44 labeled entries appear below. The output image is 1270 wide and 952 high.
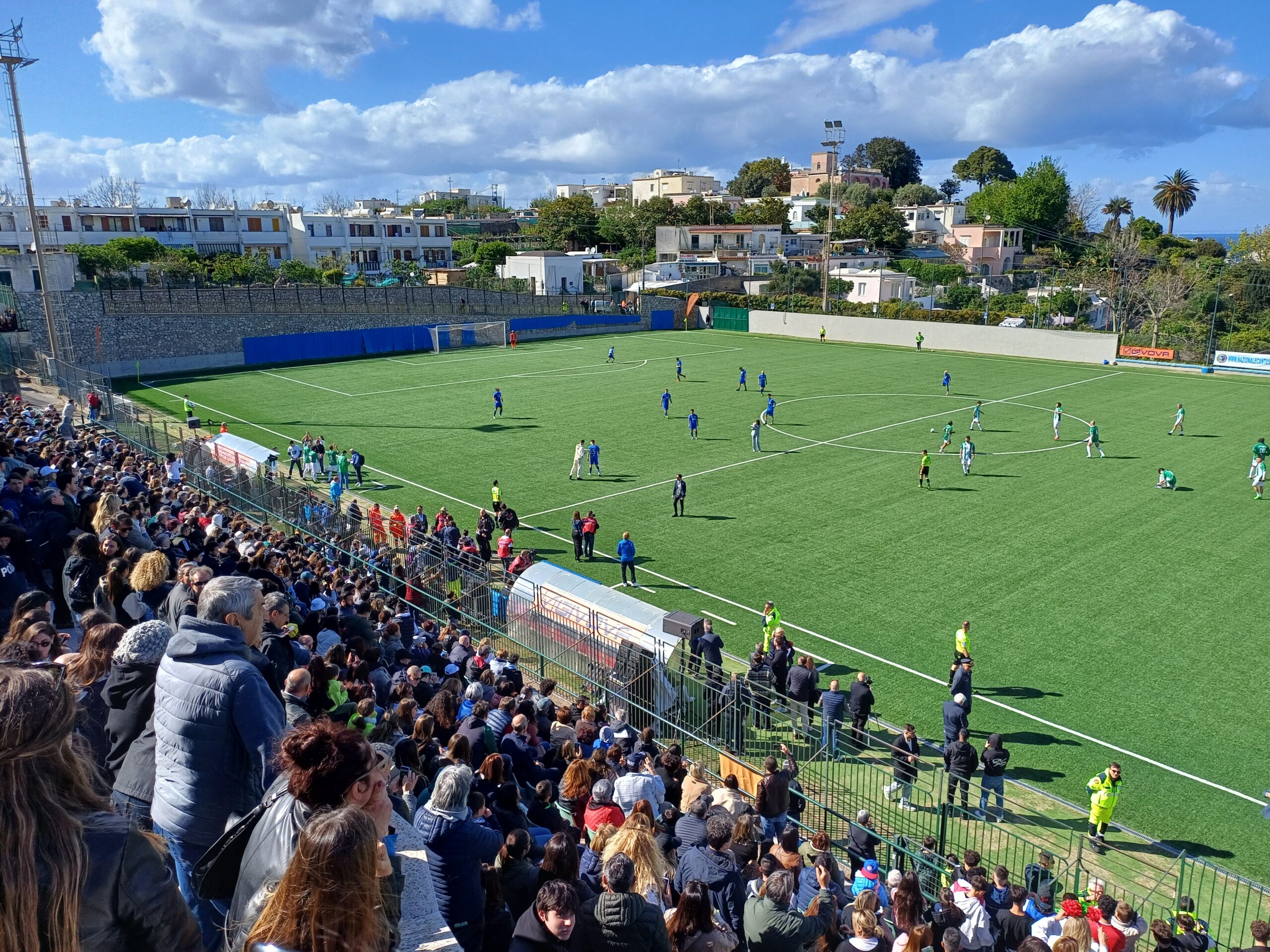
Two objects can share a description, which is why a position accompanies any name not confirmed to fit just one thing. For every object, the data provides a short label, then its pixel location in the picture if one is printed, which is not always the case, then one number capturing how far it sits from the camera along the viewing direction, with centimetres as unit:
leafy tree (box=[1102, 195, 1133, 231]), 10675
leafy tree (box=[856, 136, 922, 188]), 14038
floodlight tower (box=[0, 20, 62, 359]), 3553
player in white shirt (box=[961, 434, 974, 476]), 2806
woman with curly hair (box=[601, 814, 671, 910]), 550
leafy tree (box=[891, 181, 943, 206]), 12331
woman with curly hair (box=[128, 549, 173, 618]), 750
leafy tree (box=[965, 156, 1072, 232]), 10125
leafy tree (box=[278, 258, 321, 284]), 6888
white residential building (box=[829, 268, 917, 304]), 7675
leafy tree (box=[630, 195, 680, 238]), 10362
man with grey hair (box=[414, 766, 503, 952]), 498
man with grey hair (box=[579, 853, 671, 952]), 457
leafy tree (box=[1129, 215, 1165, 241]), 9381
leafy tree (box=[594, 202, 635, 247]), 10519
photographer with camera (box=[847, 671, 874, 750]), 1345
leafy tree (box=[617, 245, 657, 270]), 9769
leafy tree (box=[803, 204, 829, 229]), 10556
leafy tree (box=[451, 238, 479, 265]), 10006
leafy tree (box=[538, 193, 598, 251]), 10631
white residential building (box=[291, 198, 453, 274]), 9188
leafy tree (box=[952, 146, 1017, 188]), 13100
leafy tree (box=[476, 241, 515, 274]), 9175
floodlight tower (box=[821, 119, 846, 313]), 7450
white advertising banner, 4812
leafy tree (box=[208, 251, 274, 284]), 6222
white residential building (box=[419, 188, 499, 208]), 18575
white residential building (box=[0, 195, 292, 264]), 7681
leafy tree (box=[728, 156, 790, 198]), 13925
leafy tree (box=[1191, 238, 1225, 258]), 8544
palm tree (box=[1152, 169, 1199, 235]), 9862
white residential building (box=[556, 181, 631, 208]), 17450
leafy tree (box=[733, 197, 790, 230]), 10781
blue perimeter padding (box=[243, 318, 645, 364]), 5488
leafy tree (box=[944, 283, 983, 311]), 7438
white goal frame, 6238
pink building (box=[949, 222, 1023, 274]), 9862
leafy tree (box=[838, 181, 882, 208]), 11575
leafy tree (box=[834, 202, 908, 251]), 9638
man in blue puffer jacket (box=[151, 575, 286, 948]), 418
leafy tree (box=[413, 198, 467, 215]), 14962
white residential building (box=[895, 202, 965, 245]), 11056
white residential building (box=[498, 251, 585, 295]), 8212
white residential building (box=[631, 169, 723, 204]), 14062
